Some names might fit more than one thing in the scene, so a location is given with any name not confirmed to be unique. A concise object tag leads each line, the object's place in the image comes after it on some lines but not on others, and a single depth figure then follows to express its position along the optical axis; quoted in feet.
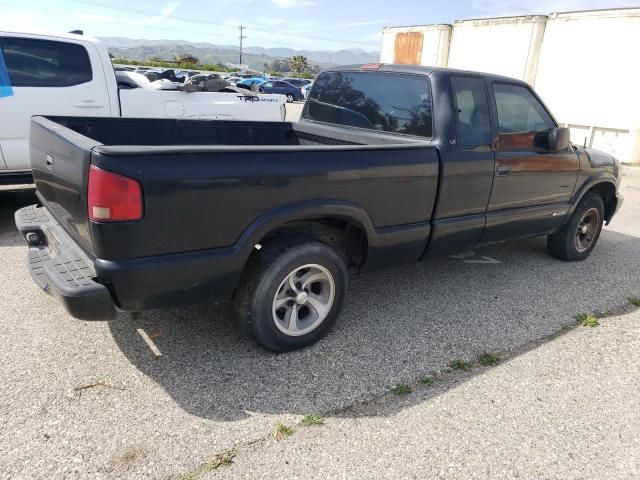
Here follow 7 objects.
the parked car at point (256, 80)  110.25
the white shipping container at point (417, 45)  52.75
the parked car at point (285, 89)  100.96
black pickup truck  8.09
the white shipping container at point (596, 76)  38.39
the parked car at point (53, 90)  17.06
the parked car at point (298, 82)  111.55
